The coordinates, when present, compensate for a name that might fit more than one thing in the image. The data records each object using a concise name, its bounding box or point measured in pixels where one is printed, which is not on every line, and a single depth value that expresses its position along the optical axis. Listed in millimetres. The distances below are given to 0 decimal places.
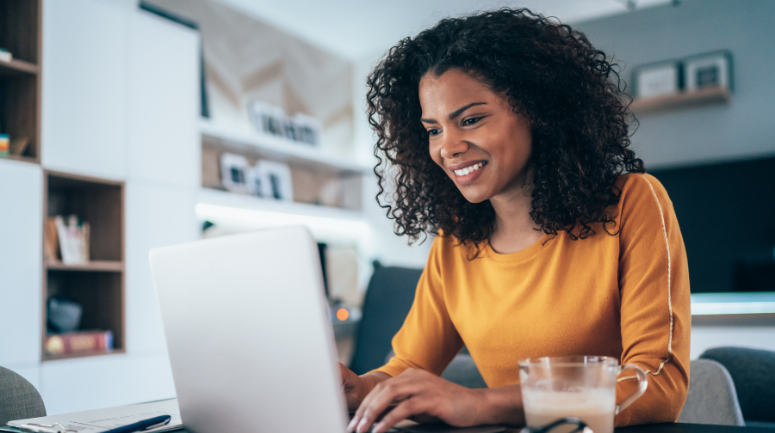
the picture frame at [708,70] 3695
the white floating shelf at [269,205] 3223
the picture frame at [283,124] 3838
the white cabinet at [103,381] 2266
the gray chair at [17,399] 1025
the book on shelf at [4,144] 2262
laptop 580
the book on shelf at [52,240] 2445
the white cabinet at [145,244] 2615
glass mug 609
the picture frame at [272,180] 3777
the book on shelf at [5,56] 2242
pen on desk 754
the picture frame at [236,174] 3594
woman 929
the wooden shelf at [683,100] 3617
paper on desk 795
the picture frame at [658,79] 3846
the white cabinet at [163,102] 2699
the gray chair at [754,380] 1311
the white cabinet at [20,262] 2158
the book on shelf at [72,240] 2473
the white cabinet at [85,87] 2385
